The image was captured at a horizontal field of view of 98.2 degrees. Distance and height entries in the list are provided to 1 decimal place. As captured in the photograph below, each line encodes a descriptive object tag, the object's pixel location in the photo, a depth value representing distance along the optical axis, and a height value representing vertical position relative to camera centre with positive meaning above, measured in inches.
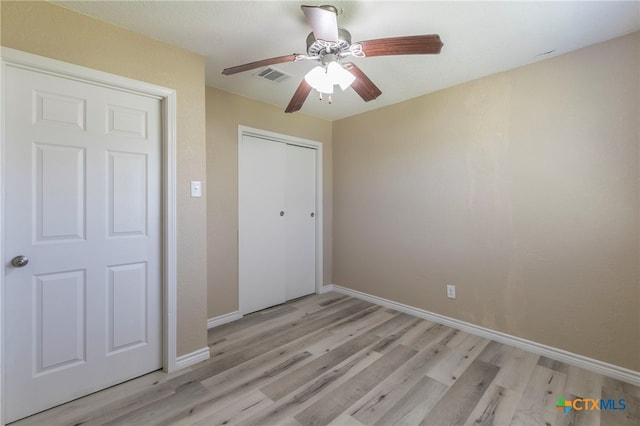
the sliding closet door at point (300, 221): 136.7 -4.1
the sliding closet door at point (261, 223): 118.2 -4.5
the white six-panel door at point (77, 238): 60.1 -5.9
